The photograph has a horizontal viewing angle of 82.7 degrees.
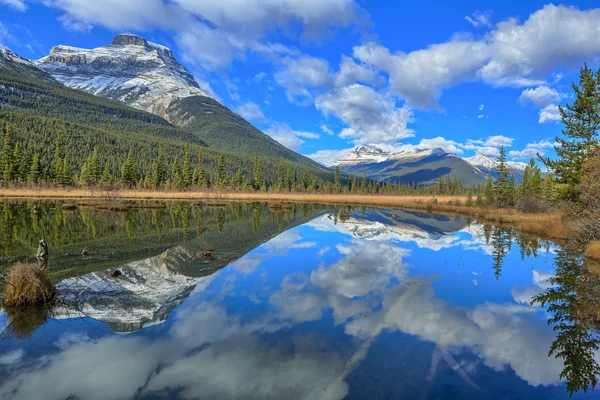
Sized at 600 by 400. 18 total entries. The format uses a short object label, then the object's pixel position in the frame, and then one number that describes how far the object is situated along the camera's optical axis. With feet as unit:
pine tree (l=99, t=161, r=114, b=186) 294.09
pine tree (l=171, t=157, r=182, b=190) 321.93
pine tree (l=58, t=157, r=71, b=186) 288.51
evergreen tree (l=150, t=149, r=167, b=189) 328.70
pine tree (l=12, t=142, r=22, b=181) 274.77
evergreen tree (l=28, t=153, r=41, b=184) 276.78
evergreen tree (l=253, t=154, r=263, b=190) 374.30
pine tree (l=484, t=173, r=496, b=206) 224.92
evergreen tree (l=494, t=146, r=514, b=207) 216.82
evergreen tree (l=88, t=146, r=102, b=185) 312.17
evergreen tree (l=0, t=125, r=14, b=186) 264.60
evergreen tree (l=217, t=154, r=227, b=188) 359.46
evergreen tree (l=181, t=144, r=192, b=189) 335.47
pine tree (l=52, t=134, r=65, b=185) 295.48
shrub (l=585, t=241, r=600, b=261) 69.79
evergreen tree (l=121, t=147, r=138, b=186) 325.44
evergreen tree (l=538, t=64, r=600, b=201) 103.50
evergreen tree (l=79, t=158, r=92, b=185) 307.17
